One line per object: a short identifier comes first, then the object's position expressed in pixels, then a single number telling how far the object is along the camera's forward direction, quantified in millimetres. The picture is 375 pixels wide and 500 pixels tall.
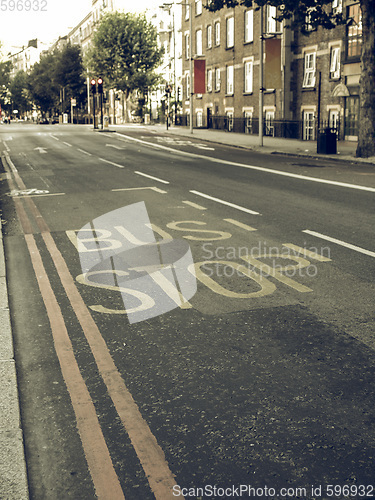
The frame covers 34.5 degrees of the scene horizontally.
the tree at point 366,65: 21750
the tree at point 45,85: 102250
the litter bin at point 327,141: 24781
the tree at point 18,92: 144250
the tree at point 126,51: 71250
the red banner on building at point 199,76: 43791
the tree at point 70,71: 97438
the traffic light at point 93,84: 46941
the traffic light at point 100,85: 48062
